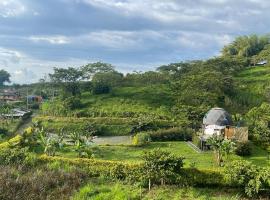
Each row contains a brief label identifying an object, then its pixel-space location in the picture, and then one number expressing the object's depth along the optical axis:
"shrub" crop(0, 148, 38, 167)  25.98
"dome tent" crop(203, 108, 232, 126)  42.41
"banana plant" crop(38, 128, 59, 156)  33.91
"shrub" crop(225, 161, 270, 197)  22.45
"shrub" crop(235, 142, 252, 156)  35.38
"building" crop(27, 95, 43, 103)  83.88
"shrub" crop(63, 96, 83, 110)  60.81
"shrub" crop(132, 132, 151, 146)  41.87
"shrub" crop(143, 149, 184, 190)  23.71
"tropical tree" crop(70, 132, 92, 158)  32.93
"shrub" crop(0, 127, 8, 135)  49.62
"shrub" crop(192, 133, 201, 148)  40.05
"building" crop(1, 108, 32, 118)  63.54
